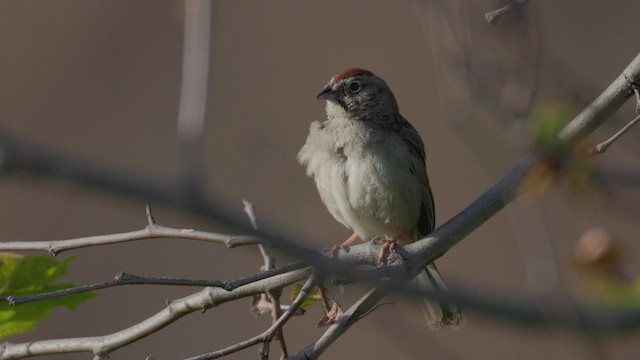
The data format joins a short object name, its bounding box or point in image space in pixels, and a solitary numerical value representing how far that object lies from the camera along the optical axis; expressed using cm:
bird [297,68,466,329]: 990
